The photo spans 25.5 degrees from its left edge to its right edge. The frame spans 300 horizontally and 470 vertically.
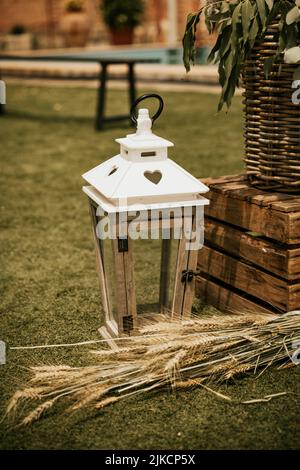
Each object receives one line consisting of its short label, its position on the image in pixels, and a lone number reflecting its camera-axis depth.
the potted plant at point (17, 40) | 16.86
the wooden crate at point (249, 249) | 2.16
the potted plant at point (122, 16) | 14.51
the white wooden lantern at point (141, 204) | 2.00
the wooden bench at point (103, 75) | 6.20
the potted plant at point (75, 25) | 17.05
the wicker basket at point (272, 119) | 2.15
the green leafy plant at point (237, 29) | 2.03
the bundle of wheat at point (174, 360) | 1.82
